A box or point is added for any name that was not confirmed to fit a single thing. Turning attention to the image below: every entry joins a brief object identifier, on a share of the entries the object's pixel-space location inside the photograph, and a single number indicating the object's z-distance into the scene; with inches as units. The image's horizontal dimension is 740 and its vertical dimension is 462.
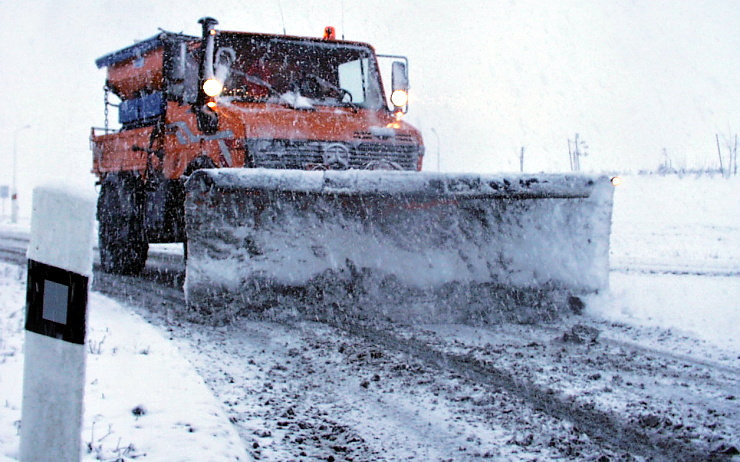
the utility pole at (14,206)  1093.8
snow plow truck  211.9
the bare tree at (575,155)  1878.7
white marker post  61.0
